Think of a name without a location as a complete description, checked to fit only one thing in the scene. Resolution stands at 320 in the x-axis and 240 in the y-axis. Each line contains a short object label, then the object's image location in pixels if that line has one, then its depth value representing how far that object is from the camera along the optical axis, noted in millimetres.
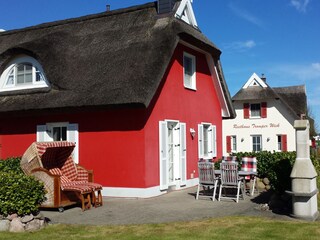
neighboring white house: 33375
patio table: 10869
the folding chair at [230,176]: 10352
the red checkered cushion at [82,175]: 10750
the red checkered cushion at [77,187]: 9484
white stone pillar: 8133
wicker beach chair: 9578
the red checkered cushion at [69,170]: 10766
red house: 11648
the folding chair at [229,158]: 13202
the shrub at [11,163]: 11848
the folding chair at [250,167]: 11867
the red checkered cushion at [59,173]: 10539
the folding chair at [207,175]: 10719
